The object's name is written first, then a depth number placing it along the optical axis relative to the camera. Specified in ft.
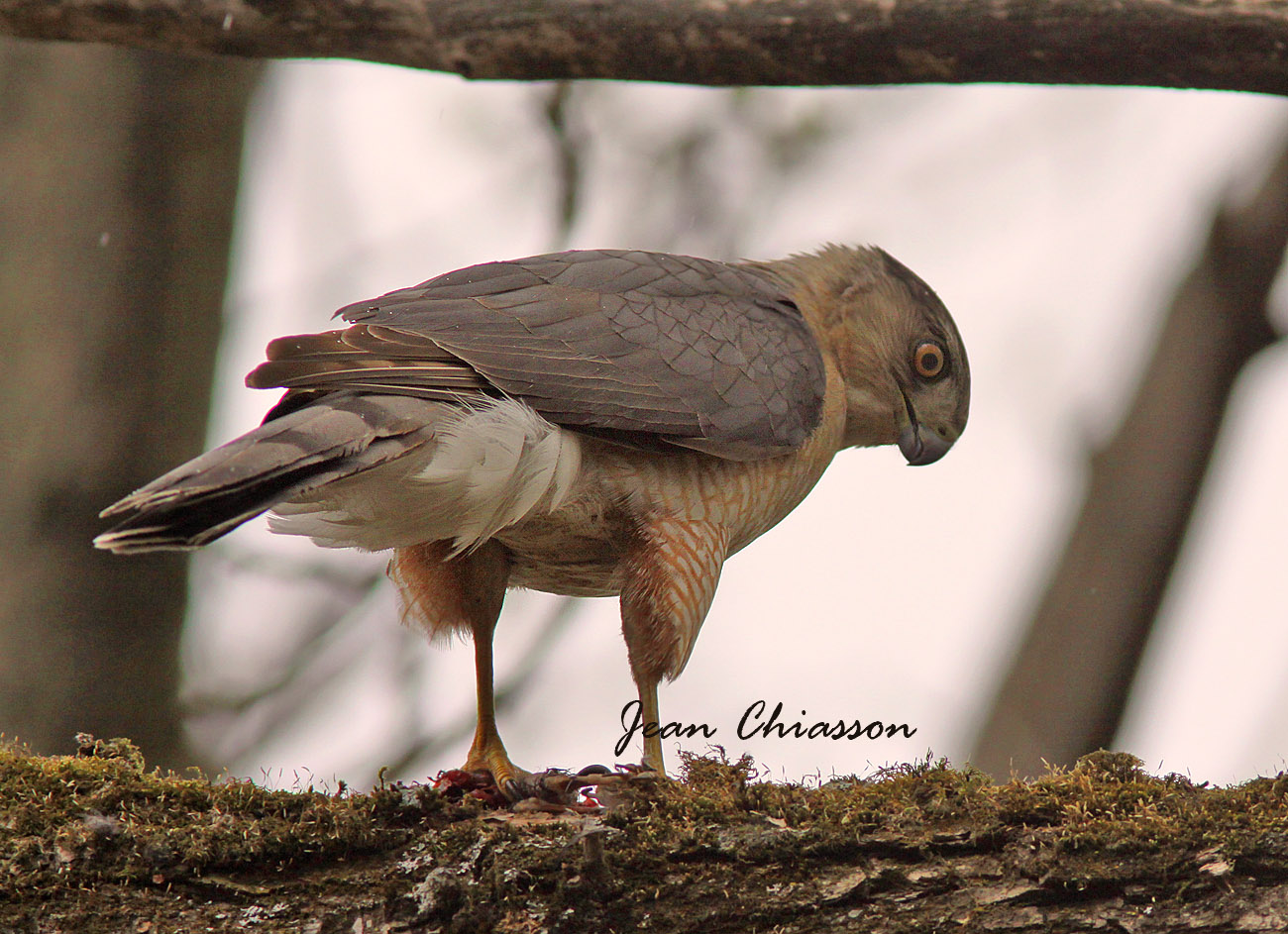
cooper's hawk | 23.86
